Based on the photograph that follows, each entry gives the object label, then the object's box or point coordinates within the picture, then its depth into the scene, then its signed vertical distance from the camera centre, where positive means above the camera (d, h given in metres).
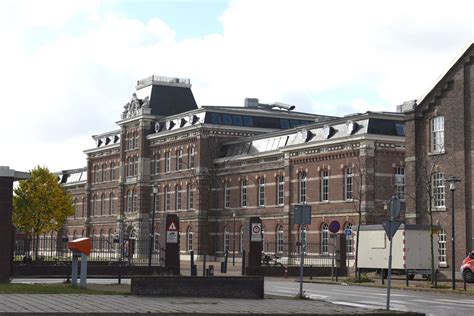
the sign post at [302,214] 26.00 +0.91
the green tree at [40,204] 81.81 +3.33
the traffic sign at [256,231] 45.41 +0.69
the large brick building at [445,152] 48.34 +5.34
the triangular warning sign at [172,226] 42.79 +0.81
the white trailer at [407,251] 46.22 -0.21
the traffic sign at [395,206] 22.80 +1.05
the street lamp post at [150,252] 43.61 -0.46
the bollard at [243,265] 46.62 -1.08
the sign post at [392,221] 22.62 +0.66
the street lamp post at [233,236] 76.51 +0.67
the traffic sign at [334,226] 42.63 +0.94
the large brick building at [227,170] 64.06 +6.52
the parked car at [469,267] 43.38 -0.92
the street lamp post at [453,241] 36.38 +0.29
